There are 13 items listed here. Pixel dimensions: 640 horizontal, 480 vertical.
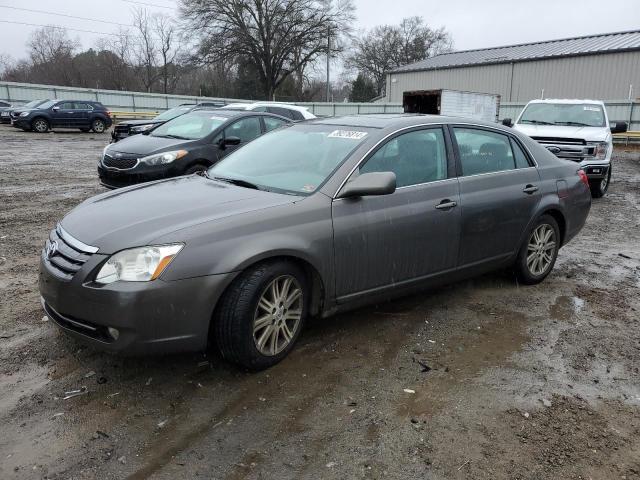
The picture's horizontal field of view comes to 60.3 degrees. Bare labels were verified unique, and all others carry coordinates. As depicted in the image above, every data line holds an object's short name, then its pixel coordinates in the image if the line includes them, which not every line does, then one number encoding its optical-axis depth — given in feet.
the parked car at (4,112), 95.29
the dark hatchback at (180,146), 27.09
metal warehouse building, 104.99
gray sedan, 10.17
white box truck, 63.67
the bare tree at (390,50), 230.07
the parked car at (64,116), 81.05
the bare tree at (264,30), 157.58
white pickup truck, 34.19
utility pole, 160.76
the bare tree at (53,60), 203.10
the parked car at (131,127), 57.62
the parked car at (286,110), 45.17
